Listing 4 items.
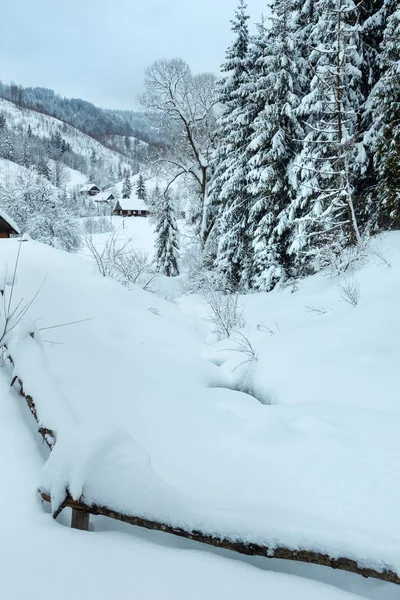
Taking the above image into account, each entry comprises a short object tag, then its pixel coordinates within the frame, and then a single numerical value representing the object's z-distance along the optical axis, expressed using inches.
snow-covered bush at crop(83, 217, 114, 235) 2268.7
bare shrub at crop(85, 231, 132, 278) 404.4
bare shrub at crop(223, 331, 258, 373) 226.0
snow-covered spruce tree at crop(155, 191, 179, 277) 941.8
